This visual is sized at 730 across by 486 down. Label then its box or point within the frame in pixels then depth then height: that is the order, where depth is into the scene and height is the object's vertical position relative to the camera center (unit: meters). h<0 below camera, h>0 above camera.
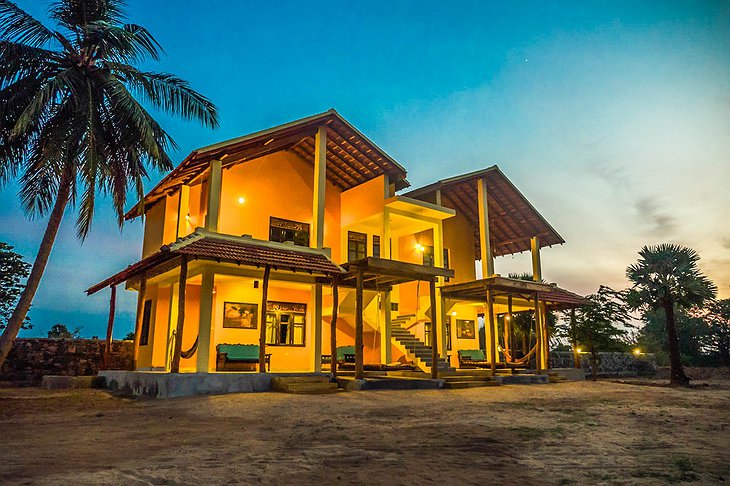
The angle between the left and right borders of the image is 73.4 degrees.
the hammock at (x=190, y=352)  12.56 -0.19
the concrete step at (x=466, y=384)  14.11 -1.15
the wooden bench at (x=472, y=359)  19.34 -0.58
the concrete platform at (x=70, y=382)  14.34 -1.10
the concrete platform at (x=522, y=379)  16.38 -1.16
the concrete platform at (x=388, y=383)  12.87 -1.02
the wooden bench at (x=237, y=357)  14.68 -0.37
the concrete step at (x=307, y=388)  11.98 -1.06
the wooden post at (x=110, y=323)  15.73 +0.68
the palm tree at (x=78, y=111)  11.12 +5.52
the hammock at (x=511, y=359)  17.97 -0.52
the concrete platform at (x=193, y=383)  11.45 -0.93
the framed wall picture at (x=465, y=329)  22.08 +0.71
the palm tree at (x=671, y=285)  18.28 +2.24
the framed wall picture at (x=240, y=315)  15.92 +0.96
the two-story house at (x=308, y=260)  13.61 +2.27
